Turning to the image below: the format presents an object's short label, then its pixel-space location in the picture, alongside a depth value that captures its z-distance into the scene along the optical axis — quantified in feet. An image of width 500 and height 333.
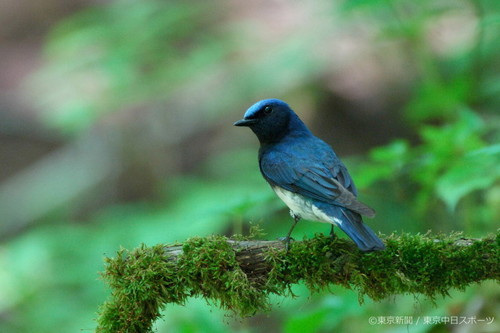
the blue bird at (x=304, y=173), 21.76
